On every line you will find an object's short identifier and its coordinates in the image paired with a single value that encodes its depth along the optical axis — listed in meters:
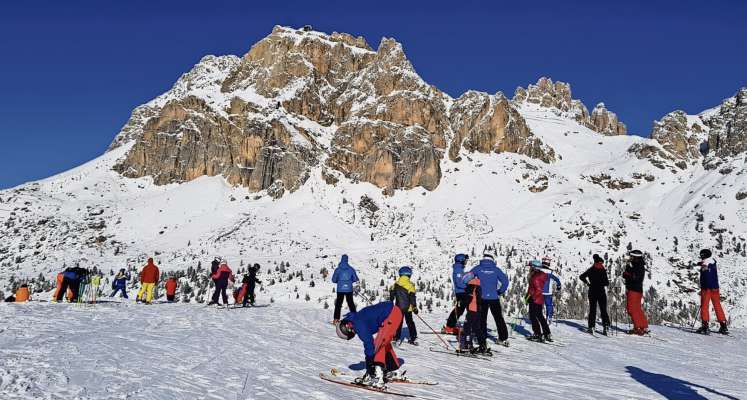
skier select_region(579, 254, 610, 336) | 14.23
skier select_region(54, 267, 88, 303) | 19.30
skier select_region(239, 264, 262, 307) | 21.27
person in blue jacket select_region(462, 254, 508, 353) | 11.27
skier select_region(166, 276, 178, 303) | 23.44
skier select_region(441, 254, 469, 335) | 12.58
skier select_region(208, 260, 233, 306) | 20.19
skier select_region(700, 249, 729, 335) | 15.25
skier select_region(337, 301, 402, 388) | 7.71
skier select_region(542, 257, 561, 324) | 13.30
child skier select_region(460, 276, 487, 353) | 10.95
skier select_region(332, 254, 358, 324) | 15.31
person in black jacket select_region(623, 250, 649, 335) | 14.76
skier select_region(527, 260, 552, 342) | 12.97
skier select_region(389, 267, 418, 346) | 9.93
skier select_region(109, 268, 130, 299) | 24.12
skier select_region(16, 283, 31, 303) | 20.38
